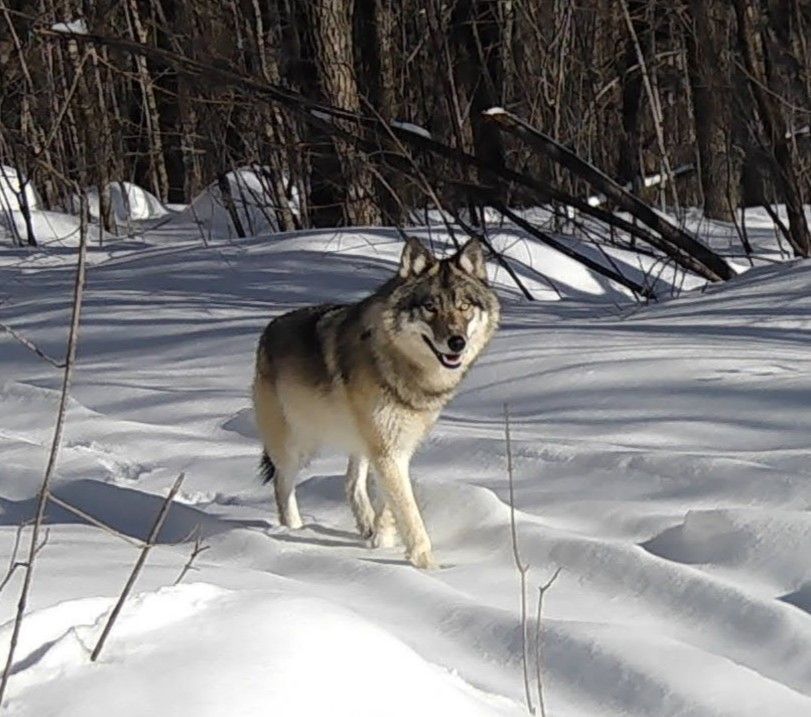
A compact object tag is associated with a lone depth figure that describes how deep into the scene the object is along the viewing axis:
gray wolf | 11.77
